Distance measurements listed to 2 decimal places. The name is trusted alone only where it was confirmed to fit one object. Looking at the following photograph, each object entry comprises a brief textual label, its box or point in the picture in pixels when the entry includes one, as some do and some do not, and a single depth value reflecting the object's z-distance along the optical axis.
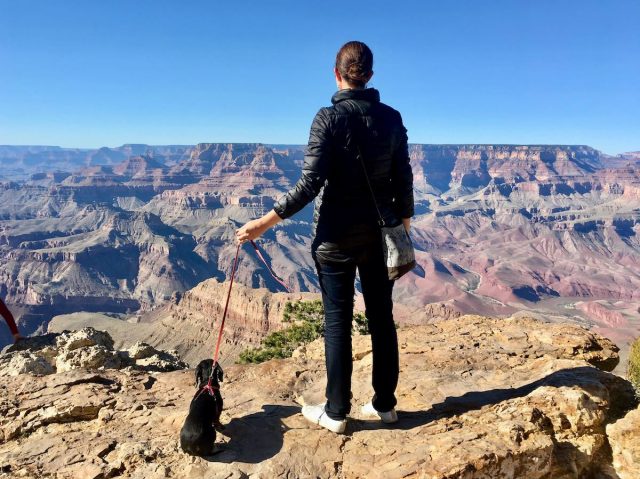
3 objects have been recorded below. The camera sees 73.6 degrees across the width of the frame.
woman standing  3.37
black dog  3.61
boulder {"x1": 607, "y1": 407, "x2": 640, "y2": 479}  3.80
